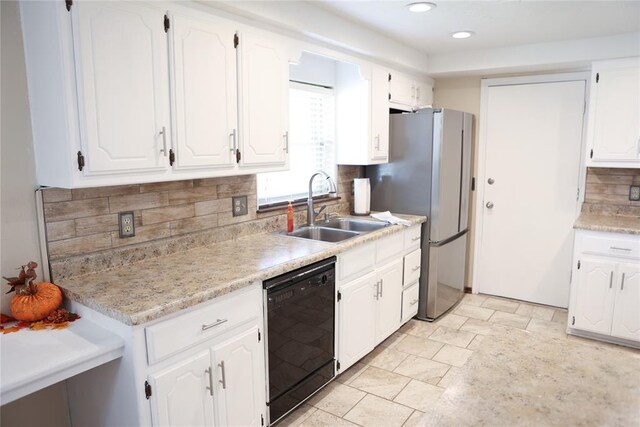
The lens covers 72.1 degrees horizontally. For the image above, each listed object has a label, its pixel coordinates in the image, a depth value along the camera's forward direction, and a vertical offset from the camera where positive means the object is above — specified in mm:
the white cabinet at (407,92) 3619 +570
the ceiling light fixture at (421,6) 2529 +874
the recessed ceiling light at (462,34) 3156 +891
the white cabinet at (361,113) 3320 +344
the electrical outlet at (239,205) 2666 -291
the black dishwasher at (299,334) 2145 -924
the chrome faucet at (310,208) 3076 -357
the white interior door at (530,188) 3846 -277
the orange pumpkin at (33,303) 1687 -558
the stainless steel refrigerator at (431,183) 3484 -213
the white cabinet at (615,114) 3227 +315
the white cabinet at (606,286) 3080 -926
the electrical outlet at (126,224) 2094 -318
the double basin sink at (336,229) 3033 -510
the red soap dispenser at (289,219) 2936 -408
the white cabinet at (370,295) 2670 -911
